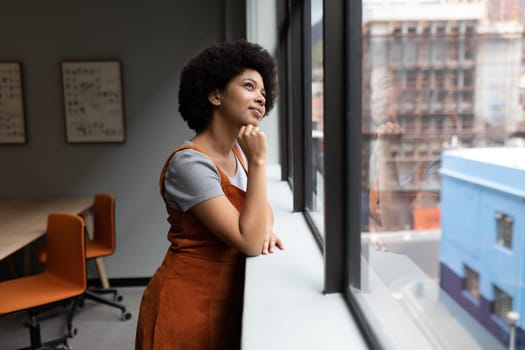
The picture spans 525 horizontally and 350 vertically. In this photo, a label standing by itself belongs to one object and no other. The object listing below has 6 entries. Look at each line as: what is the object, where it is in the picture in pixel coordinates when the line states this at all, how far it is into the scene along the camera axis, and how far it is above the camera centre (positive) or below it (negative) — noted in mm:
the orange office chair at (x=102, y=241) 3197 -849
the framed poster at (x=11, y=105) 3641 +160
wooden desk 2490 -602
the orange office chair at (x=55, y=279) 2400 -871
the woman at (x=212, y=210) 1173 -225
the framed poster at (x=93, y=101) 3658 +174
